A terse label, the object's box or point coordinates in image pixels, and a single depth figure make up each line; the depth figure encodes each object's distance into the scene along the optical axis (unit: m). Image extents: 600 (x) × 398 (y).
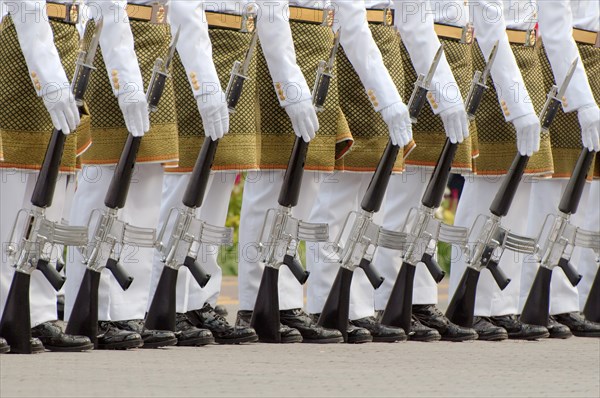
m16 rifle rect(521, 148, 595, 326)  15.62
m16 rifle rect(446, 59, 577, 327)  15.18
